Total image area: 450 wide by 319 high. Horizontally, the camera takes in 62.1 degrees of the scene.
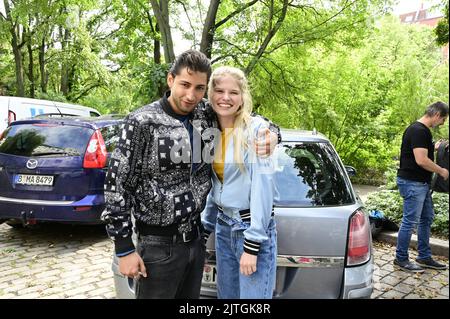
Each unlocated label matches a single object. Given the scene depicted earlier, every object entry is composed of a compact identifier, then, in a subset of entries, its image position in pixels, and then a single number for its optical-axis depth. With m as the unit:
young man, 1.73
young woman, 1.84
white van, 8.15
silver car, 2.39
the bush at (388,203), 5.49
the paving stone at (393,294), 3.49
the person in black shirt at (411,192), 3.59
